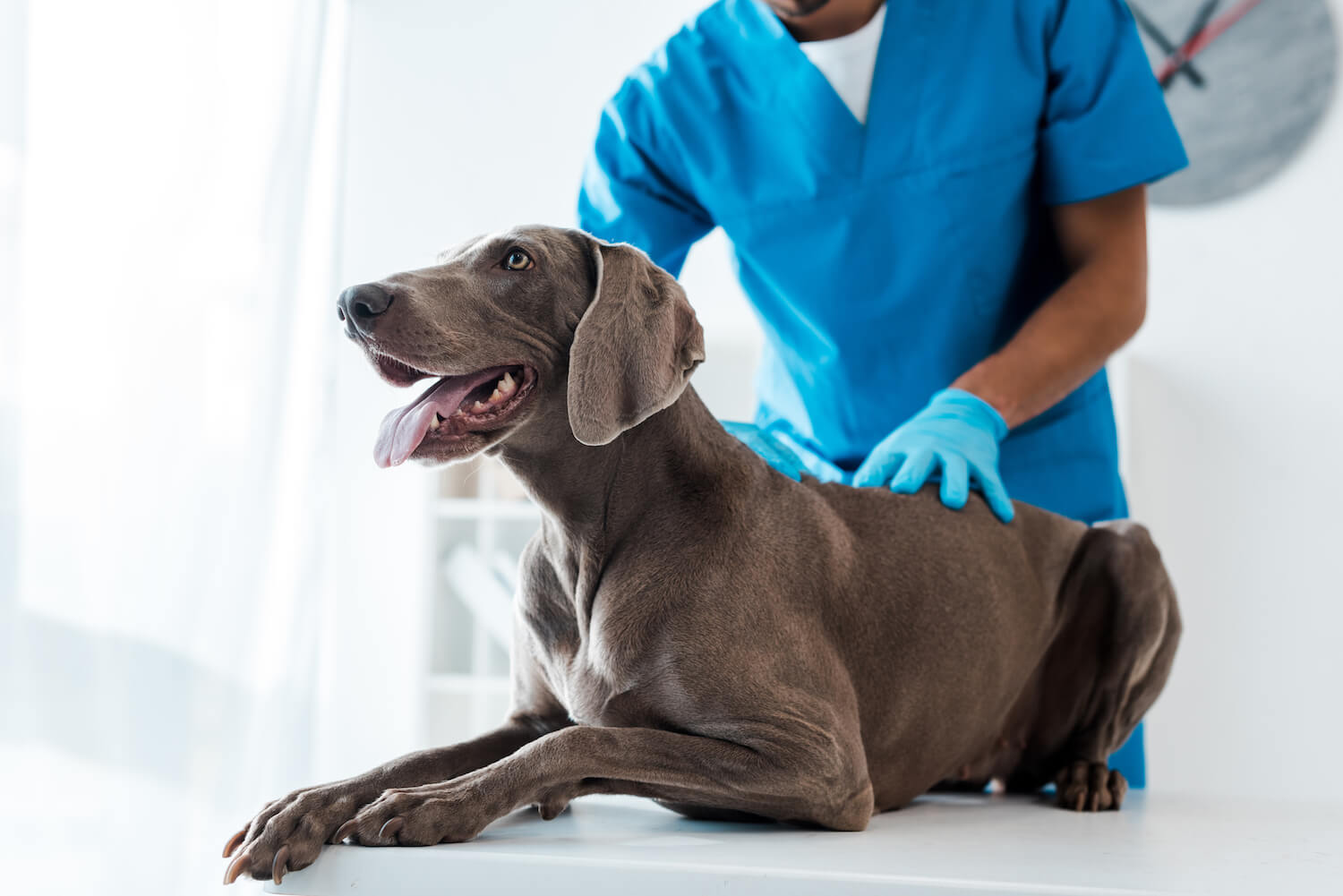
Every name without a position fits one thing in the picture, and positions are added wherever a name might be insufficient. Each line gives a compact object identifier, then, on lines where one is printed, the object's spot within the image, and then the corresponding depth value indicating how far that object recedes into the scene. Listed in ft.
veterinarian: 5.32
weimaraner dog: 3.13
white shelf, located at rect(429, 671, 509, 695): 11.64
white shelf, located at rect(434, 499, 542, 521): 11.82
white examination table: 2.53
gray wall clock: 11.02
